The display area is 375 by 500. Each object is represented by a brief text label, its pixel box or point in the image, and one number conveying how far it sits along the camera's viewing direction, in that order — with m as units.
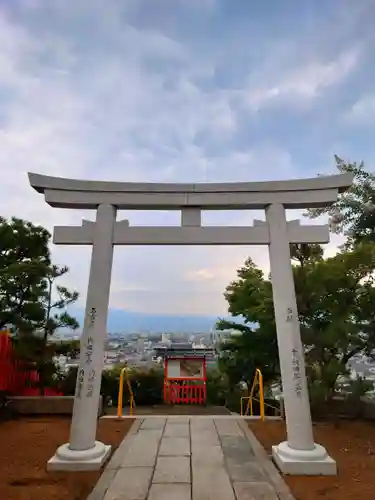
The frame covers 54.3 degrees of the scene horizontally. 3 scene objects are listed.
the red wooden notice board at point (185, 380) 10.88
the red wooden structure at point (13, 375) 7.19
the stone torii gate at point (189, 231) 4.64
